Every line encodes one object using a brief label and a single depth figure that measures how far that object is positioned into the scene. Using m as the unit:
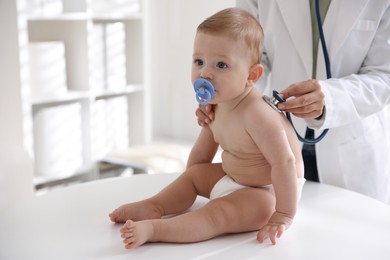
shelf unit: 2.49
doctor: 1.15
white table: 0.84
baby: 0.89
